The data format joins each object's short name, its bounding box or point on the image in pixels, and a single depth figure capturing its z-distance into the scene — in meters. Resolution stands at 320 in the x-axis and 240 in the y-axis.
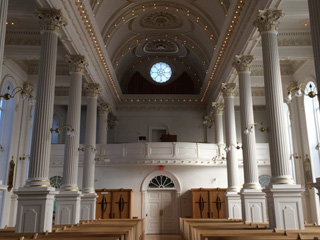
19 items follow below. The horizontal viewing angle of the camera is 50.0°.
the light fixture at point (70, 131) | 10.71
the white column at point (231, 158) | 14.92
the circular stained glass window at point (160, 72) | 25.49
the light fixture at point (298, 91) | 7.76
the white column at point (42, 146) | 8.37
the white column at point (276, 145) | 8.84
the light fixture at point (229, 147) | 15.32
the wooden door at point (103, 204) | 19.23
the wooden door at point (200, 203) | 19.34
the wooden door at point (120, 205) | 19.33
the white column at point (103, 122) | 20.14
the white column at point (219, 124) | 19.98
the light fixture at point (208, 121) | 23.13
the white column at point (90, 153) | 14.48
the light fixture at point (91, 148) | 15.50
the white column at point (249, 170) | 11.89
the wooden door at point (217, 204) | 19.48
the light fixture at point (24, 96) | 6.85
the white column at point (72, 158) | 11.40
